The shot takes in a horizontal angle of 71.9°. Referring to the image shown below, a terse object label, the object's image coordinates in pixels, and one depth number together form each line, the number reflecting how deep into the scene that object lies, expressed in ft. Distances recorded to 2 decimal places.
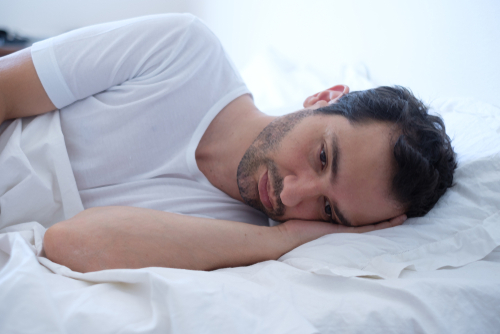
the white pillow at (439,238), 2.31
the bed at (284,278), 1.62
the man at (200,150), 2.49
